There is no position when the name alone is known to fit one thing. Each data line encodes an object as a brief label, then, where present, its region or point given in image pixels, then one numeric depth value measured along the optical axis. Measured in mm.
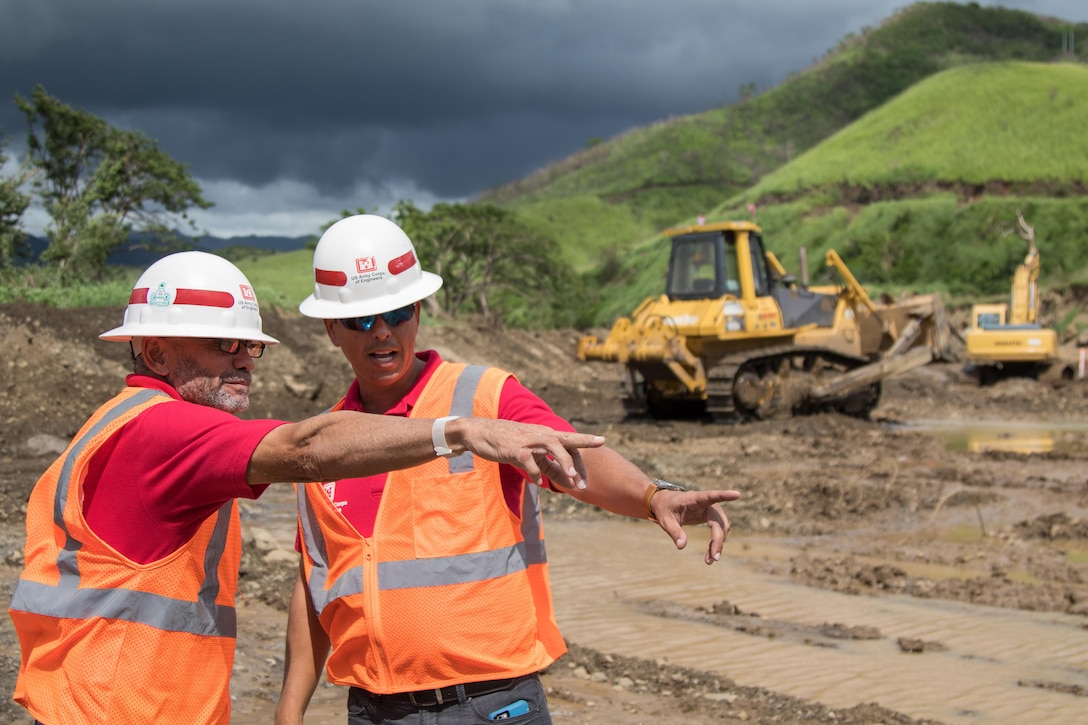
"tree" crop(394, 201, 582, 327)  34156
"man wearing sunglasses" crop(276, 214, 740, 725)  2217
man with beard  1839
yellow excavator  21812
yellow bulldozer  15047
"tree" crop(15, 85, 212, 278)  25812
